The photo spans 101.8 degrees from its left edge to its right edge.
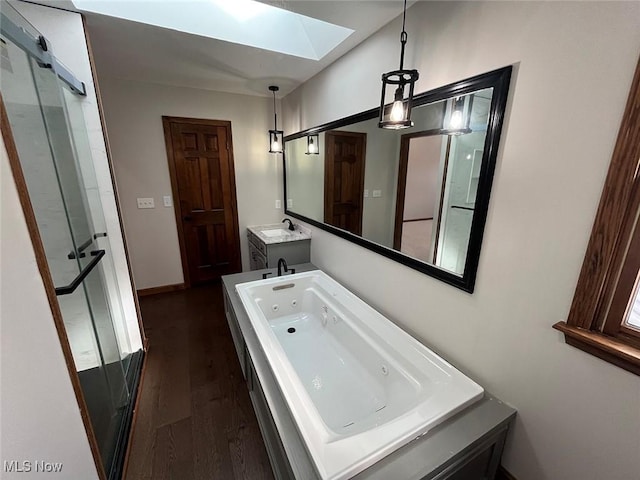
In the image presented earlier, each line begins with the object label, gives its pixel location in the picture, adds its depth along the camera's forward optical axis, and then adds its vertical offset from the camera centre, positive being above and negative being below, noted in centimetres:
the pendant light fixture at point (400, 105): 113 +30
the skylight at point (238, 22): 160 +101
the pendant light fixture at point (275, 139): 302 +39
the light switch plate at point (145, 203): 293 -33
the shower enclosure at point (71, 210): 105 -19
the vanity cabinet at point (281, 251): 281 -84
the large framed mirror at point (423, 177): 120 -2
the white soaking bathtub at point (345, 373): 100 -101
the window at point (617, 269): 78 -30
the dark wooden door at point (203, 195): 298 -26
